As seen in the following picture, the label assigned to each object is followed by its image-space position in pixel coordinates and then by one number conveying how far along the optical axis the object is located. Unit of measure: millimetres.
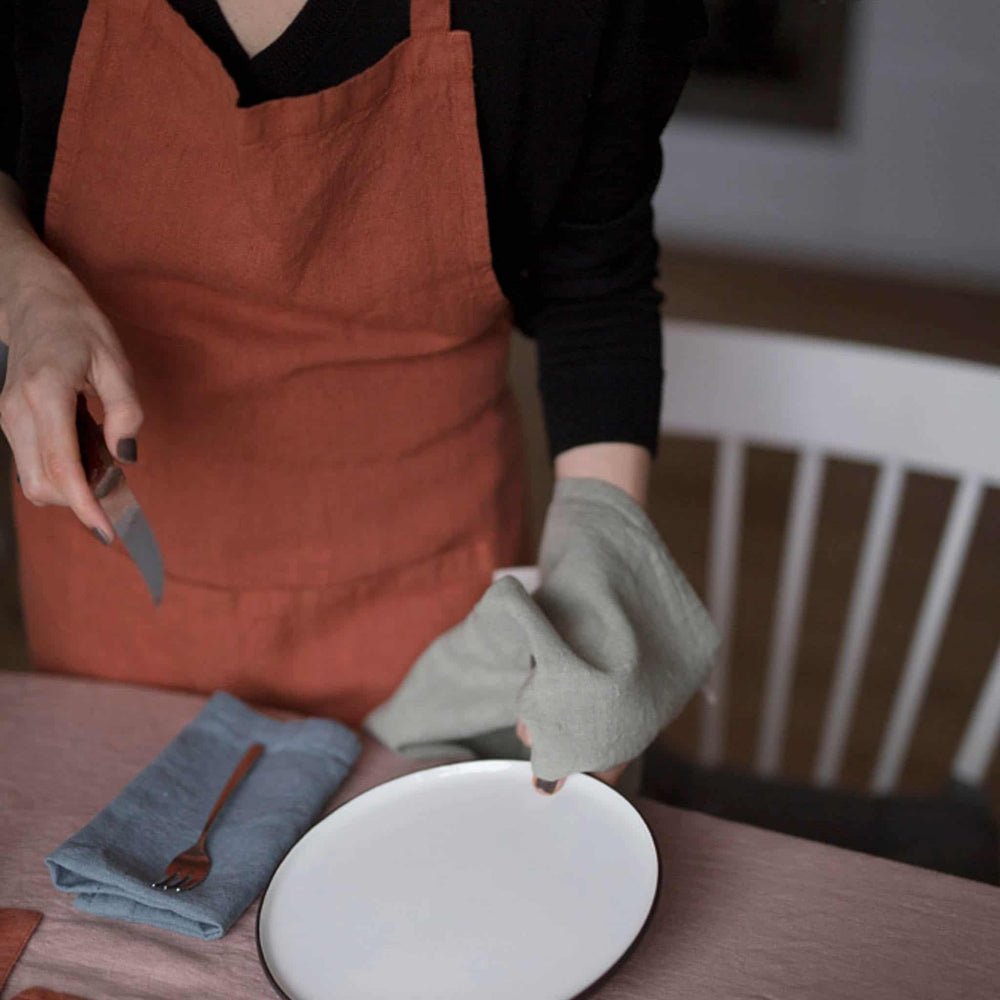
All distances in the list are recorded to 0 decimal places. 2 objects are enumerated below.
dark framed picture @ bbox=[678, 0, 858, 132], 3219
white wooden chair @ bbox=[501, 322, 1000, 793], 1004
